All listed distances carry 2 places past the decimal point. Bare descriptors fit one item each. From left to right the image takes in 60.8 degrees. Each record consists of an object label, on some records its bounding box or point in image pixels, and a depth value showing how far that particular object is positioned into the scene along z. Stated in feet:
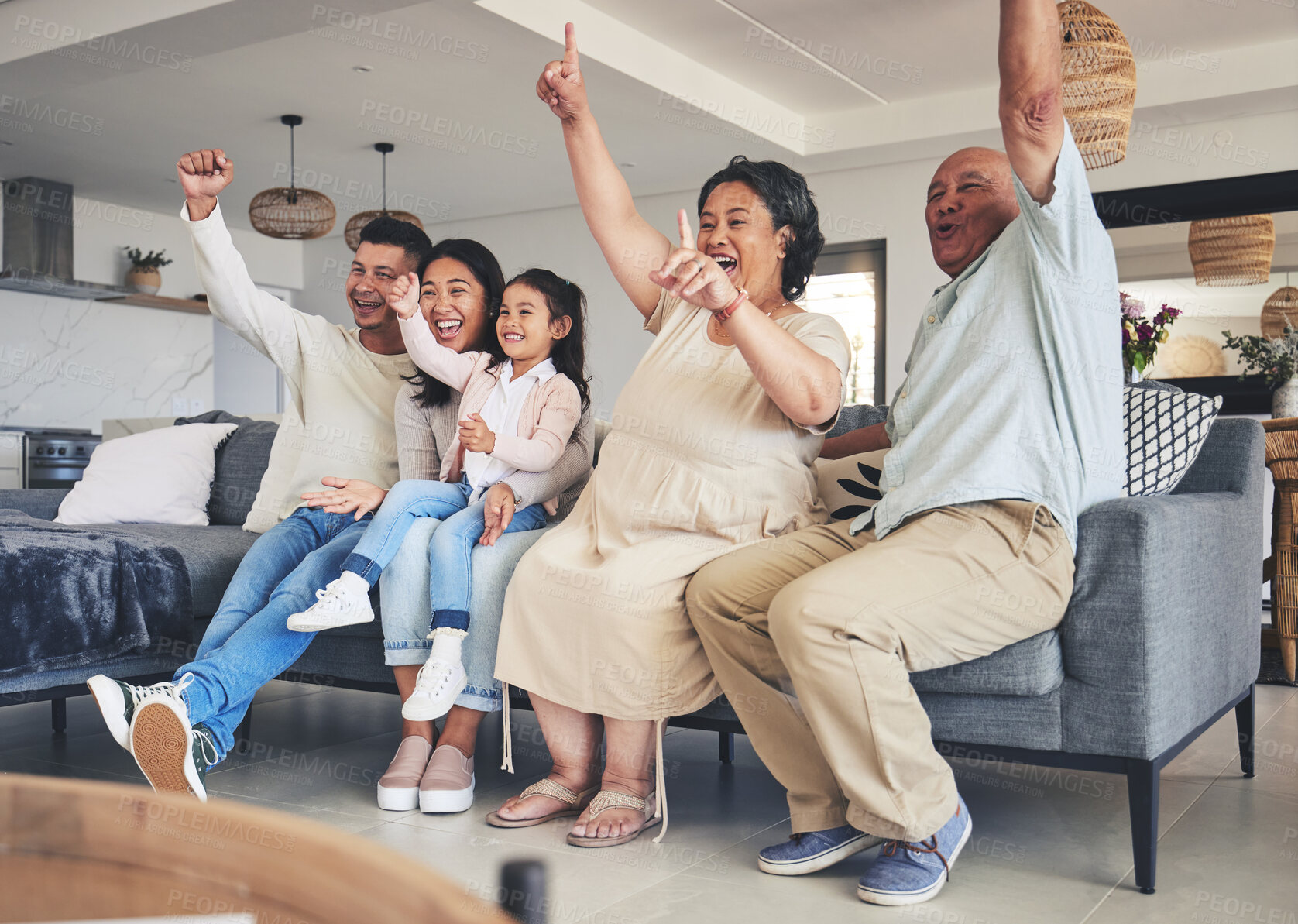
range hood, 24.23
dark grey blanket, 6.95
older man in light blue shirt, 5.17
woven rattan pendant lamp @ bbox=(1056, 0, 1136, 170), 13.64
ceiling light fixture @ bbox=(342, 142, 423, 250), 21.36
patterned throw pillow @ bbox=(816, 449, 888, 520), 7.10
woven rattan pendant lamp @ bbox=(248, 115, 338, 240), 20.38
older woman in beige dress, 6.10
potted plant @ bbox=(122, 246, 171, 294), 26.17
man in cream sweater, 5.91
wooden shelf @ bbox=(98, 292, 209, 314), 26.02
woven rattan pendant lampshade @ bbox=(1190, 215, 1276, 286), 19.19
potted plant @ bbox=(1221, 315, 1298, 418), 13.56
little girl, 6.53
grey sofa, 5.39
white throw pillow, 10.11
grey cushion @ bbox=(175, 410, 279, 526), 10.48
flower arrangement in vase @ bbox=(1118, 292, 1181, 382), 11.87
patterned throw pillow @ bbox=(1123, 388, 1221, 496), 6.54
